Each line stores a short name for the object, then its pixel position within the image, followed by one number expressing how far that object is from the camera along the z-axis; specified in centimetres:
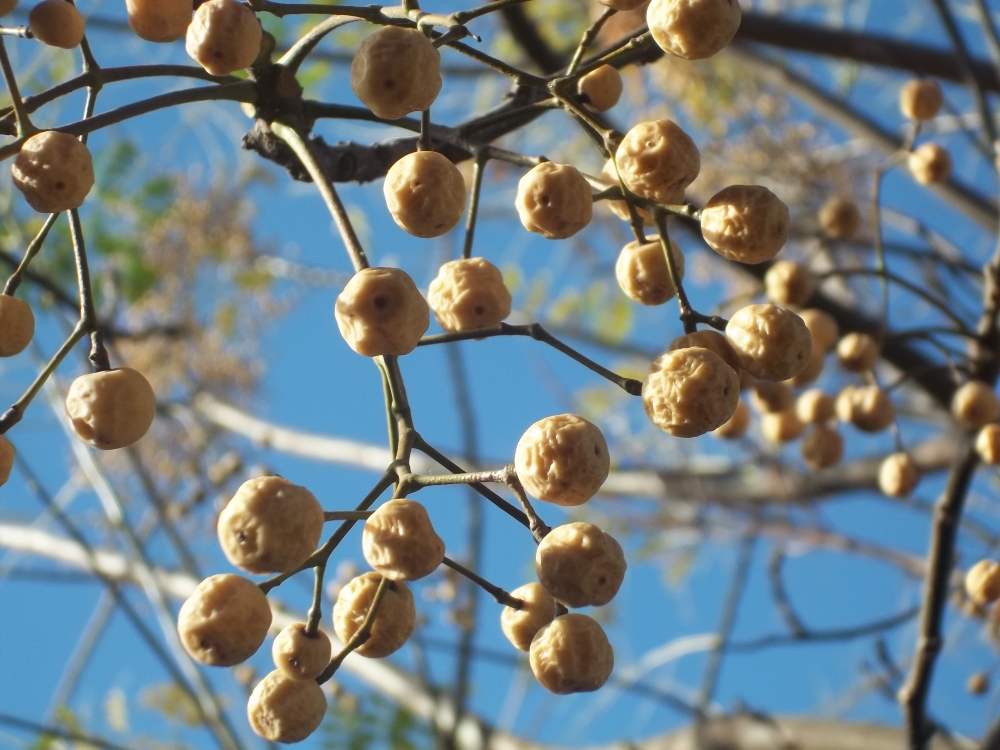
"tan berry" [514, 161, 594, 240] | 21
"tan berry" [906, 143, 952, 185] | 37
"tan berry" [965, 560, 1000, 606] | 31
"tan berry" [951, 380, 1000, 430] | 34
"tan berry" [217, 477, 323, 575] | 18
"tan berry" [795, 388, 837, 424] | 36
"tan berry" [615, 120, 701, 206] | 20
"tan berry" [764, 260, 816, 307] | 31
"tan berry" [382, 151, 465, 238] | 20
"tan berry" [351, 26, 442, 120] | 20
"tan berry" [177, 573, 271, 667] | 19
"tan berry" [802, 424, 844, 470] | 36
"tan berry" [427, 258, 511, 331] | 21
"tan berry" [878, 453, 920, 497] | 35
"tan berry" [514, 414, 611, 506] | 19
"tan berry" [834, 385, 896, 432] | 34
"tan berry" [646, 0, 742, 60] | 20
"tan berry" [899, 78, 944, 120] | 36
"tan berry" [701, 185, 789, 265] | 21
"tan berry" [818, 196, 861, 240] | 39
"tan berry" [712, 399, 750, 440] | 34
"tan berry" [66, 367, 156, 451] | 20
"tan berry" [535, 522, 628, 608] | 19
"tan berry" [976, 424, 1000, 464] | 32
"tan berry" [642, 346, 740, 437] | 20
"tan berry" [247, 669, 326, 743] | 20
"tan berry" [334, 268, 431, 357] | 19
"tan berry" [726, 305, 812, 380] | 21
